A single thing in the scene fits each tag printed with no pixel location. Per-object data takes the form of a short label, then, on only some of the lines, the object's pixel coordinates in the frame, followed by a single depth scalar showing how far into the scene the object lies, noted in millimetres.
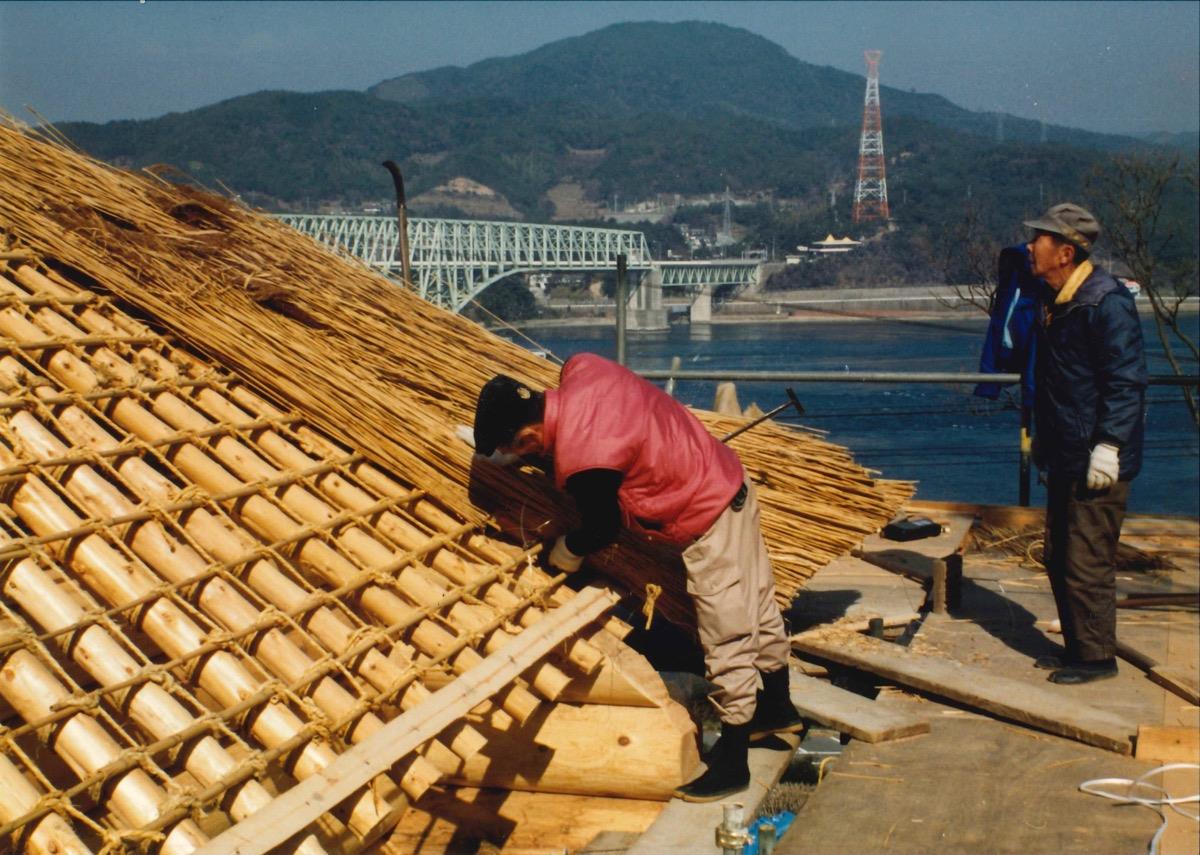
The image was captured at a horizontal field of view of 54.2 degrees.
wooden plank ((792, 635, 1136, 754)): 3740
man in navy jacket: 3967
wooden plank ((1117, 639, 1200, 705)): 4117
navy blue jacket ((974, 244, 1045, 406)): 4637
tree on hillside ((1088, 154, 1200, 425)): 24609
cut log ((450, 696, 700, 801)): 3406
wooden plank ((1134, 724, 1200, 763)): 3533
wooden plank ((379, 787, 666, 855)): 3533
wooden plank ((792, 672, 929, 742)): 3773
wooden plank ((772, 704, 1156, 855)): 3148
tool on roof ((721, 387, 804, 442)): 4024
